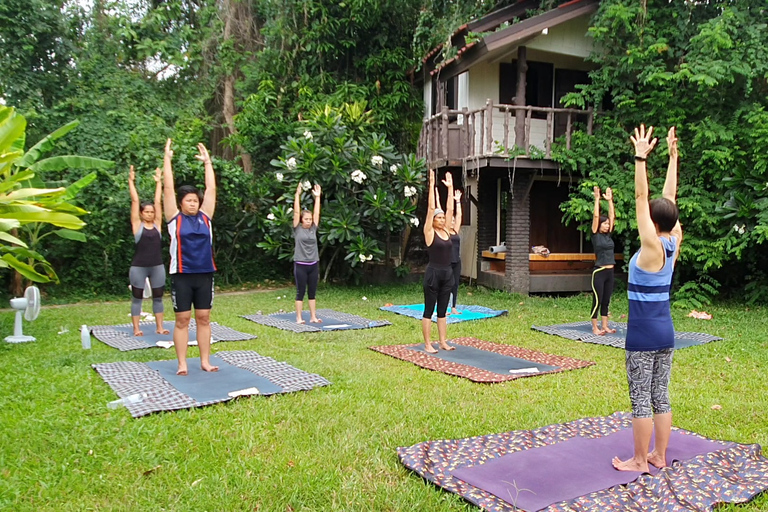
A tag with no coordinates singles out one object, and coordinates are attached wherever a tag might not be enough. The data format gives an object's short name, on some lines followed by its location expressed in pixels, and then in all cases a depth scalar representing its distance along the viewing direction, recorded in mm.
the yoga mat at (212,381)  5207
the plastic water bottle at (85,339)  7070
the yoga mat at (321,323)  8891
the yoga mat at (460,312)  9867
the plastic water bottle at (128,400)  4788
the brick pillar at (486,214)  14273
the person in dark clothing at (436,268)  7082
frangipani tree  12547
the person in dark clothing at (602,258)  8148
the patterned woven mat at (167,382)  4840
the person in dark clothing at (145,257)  7727
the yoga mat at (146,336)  7430
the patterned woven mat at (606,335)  7820
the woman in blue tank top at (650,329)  3535
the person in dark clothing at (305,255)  9141
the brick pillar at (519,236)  12727
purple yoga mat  3391
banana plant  6633
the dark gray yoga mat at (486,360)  6428
